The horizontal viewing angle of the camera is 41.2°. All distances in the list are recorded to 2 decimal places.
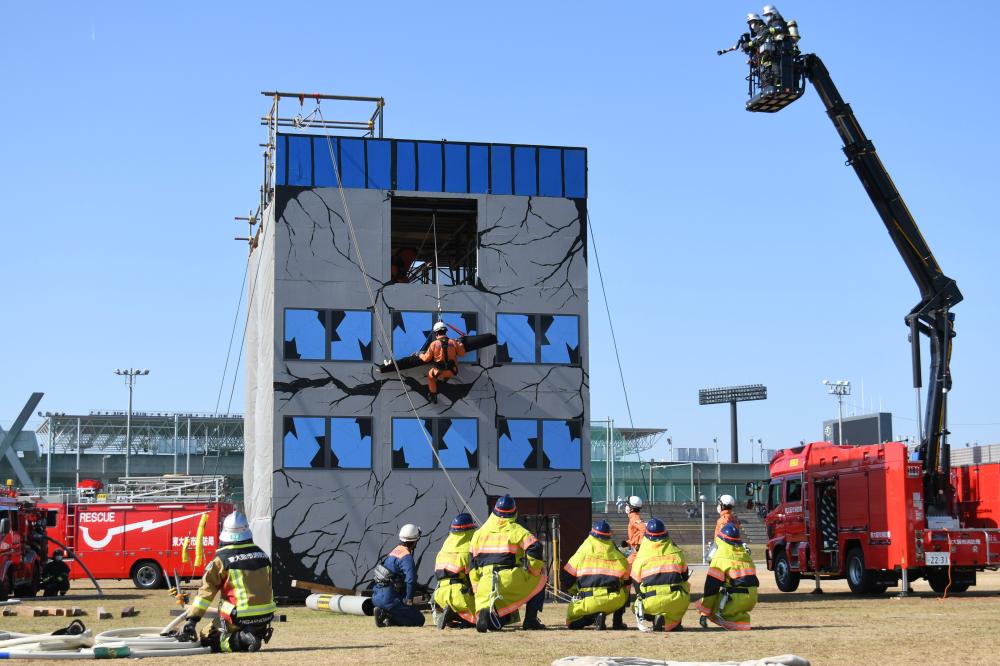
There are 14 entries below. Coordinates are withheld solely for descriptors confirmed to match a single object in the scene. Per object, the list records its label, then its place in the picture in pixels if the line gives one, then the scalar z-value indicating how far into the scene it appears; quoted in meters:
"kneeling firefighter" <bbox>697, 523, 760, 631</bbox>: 19.52
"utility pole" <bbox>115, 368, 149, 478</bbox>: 89.88
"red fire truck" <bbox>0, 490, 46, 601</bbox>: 31.53
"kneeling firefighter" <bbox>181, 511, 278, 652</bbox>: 15.73
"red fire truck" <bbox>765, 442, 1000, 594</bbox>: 29.11
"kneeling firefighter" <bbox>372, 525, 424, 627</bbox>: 20.94
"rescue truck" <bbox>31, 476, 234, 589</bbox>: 38.75
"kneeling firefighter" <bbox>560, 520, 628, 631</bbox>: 19.62
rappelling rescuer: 30.80
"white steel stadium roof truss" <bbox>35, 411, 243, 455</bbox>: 93.06
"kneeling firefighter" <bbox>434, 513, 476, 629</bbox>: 20.05
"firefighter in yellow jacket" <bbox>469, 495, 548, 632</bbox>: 19.17
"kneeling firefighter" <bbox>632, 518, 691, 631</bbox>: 19.08
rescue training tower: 30.89
